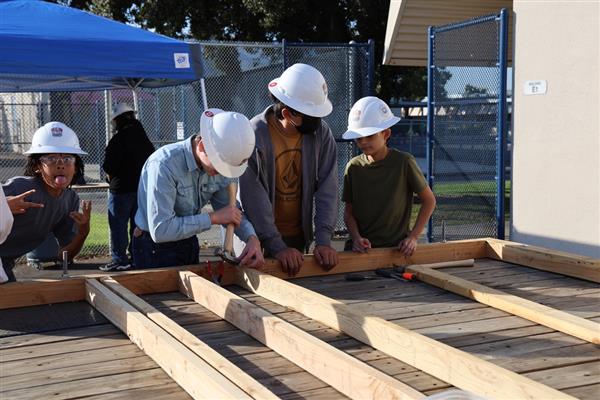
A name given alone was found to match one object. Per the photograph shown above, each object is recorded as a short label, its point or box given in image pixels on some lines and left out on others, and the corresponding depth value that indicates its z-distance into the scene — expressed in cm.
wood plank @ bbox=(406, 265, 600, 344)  294
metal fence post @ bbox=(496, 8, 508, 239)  839
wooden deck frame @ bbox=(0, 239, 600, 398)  233
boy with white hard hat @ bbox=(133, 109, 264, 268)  358
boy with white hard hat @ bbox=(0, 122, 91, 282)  441
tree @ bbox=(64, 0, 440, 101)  1958
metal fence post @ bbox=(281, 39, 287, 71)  1012
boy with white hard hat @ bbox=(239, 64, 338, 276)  418
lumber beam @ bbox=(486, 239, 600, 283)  401
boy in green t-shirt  468
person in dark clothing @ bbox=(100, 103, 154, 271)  870
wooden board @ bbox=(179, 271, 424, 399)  220
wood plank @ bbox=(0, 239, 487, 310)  356
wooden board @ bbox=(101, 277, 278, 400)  218
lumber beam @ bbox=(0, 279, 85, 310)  351
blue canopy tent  649
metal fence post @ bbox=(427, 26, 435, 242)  965
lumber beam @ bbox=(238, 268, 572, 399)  220
